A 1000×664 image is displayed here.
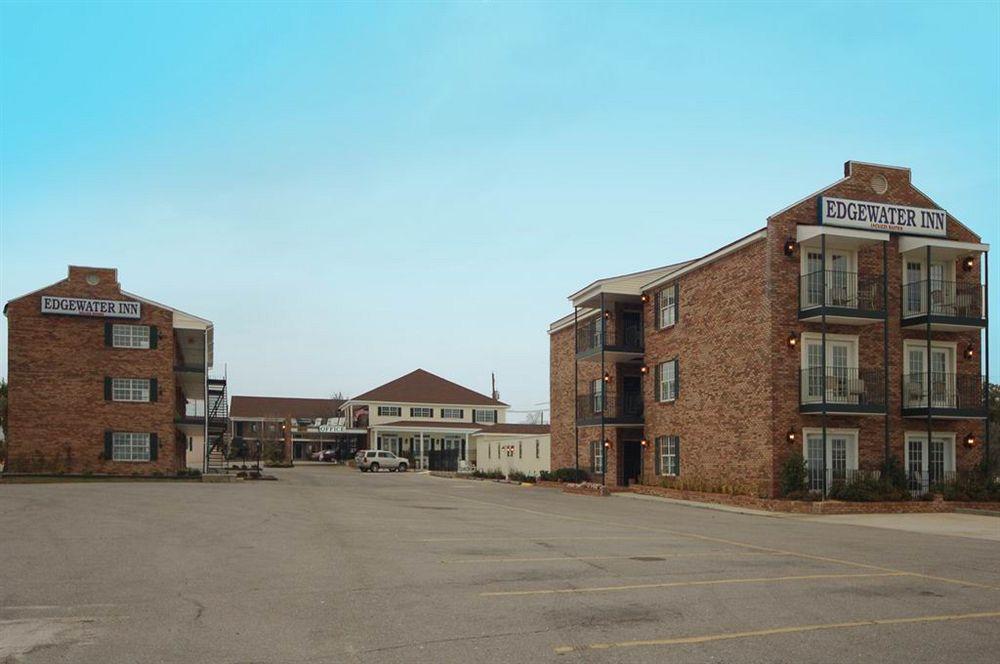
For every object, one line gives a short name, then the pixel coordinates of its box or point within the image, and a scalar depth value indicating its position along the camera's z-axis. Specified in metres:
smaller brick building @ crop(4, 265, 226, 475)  41.00
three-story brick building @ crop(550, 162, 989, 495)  28.61
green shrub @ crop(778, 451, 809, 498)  27.34
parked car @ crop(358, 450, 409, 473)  62.59
